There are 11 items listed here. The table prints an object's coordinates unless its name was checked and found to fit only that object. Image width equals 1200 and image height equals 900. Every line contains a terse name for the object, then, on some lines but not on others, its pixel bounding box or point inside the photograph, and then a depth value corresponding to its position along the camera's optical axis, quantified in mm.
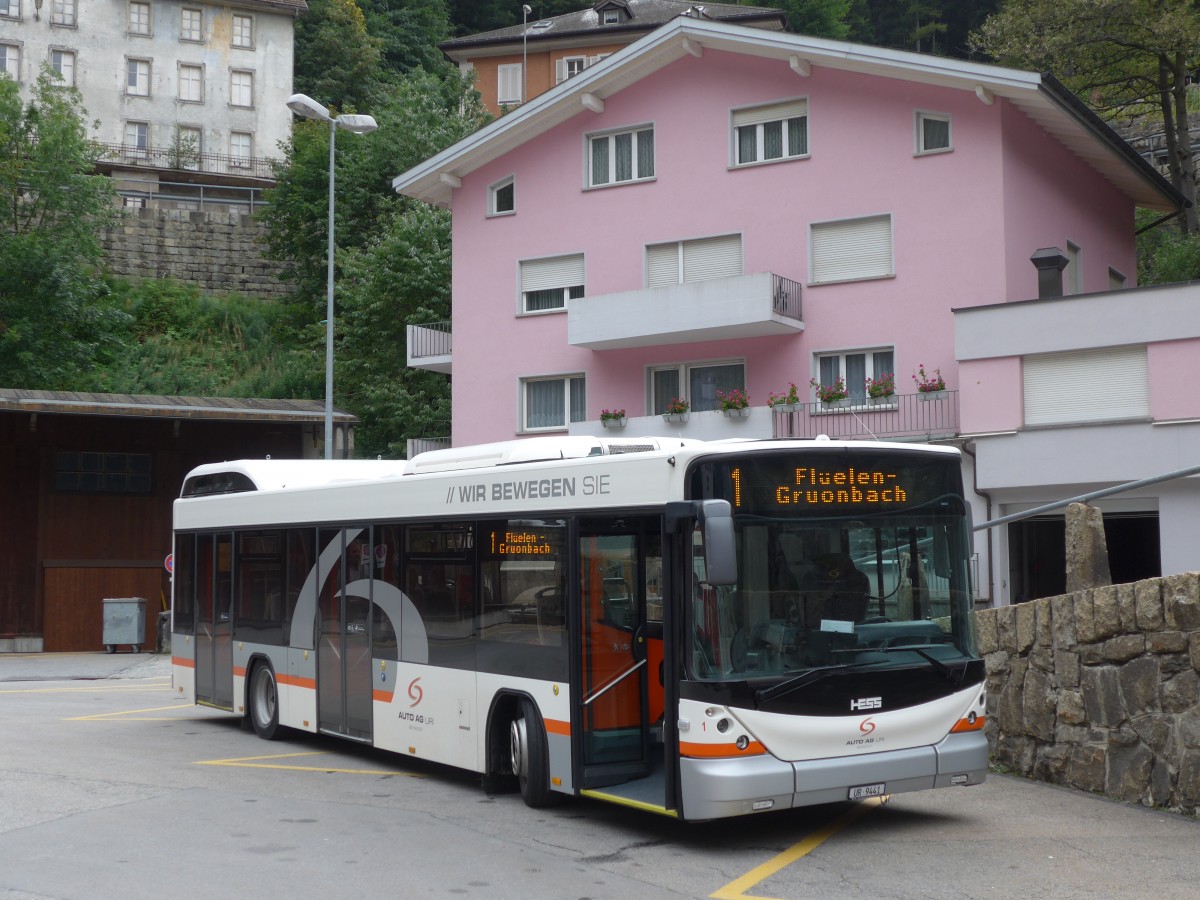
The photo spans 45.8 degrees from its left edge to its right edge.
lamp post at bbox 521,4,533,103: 66000
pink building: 27125
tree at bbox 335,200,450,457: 41594
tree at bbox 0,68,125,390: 44969
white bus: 8812
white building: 65812
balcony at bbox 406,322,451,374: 34719
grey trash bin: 29422
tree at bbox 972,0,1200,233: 36312
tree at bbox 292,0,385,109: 68938
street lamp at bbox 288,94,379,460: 24969
